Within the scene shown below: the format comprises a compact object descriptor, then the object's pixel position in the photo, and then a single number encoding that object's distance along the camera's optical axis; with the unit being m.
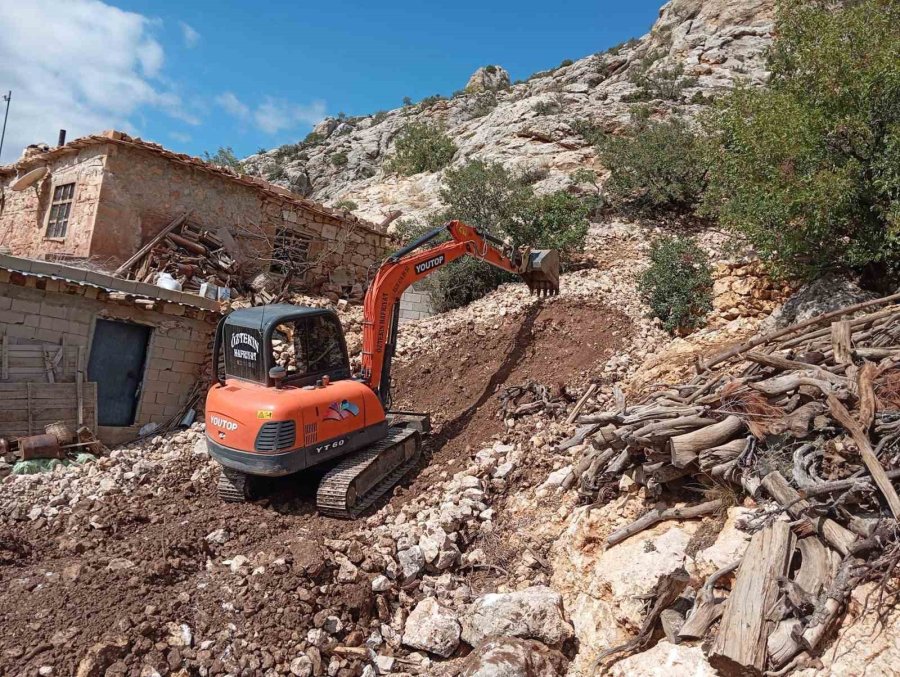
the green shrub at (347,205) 20.25
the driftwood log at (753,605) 3.13
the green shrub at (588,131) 18.44
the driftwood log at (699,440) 4.39
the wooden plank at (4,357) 7.93
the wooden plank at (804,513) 3.49
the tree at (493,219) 12.29
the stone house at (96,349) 8.05
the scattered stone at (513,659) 3.62
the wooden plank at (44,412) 7.89
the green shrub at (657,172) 14.35
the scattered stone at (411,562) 4.82
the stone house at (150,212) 10.45
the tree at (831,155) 6.94
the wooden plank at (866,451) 3.46
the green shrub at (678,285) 8.97
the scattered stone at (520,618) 4.02
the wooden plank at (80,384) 8.48
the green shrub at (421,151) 22.97
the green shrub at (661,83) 21.73
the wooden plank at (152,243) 10.48
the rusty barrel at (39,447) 7.48
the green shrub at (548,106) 21.64
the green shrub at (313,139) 42.14
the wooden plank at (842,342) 4.68
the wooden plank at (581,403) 6.80
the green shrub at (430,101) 39.79
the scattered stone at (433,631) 4.15
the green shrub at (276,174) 35.38
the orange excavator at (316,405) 5.40
